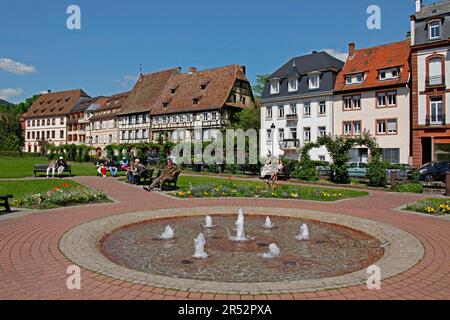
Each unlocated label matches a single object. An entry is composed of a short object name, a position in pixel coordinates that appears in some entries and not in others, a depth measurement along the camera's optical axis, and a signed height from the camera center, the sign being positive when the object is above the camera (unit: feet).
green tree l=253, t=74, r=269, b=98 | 204.64 +41.47
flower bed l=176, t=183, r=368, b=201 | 53.47 -5.52
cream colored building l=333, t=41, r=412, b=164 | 121.49 +20.89
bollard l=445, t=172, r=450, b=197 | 58.59 -4.90
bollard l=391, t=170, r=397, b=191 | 68.95 -4.40
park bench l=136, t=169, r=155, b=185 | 68.74 -3.55
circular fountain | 18.28 -6.58
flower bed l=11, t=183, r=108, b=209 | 41.68 -4.96
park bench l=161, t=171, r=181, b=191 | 61.25 -4.86
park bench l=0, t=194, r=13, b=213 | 37.39 -4.99
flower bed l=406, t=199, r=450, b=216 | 38.78 -5.73
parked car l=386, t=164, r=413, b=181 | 71.87 -2.97
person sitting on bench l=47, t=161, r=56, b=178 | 80.73 -2.09
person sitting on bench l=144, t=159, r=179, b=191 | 60.23 -2.95
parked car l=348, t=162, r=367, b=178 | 84.26 -3.18
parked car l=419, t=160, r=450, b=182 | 78.38 -3.24
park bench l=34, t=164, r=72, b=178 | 81.97 -2.21
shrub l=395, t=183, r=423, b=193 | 64.39 -5.71
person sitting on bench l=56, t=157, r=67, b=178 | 82.53 -1.61
